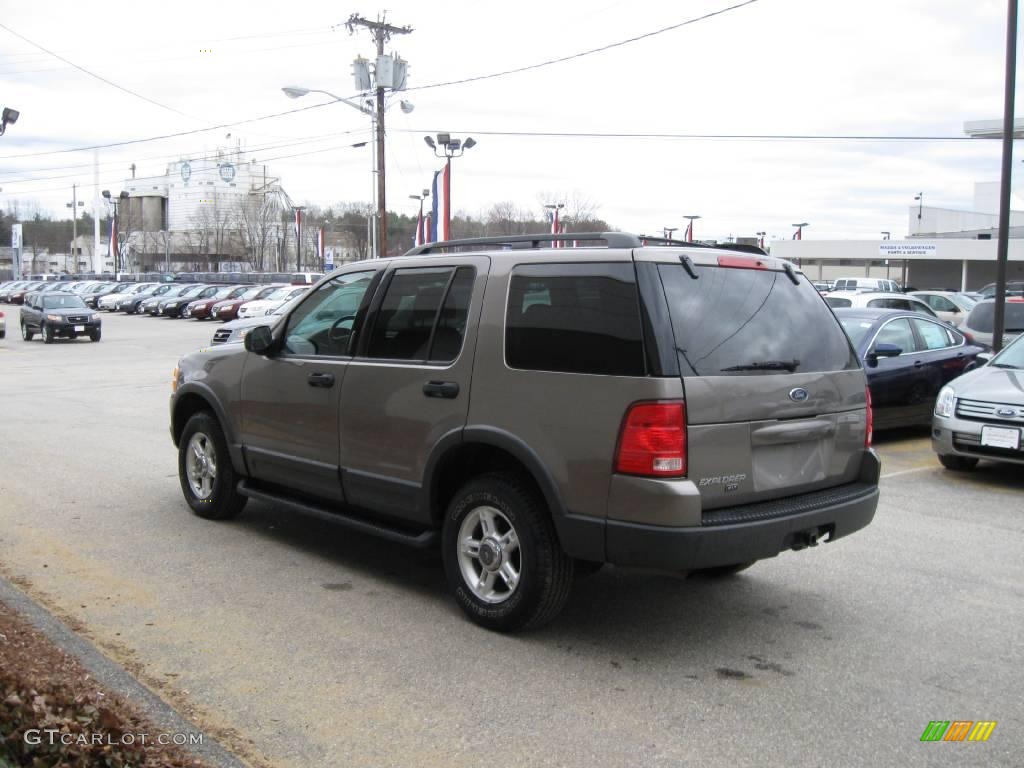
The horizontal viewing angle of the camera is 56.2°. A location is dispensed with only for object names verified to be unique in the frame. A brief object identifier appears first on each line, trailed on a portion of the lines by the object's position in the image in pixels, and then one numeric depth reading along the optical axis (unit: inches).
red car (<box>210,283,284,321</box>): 1712.6
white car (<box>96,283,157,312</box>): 2124.8
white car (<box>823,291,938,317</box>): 820.0
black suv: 1206.9
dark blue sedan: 428.8
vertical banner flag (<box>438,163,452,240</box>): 1157.1
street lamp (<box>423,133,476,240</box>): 1159.6
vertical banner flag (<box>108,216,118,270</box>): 3169.8
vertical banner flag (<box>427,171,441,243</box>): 1184.2
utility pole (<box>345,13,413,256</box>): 1268.5
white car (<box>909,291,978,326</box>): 1133.7
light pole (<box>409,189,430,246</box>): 1375.6
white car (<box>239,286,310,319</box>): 1513.3
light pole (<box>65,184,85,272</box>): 4168.3
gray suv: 168.2
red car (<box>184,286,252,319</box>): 1784.0
